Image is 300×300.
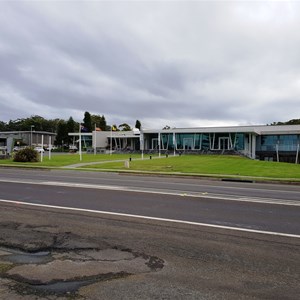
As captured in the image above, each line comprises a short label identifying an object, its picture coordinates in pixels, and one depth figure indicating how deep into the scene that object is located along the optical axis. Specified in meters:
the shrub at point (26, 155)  29.74
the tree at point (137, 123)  98.77
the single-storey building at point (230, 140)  52.66
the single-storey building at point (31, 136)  120.57
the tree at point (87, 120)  88.34
